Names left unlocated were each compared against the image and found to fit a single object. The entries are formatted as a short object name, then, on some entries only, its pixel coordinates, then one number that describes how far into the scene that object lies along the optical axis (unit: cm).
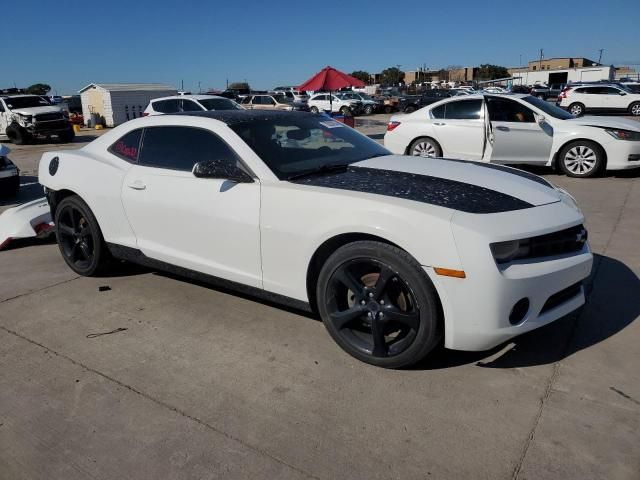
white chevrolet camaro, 273
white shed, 2855
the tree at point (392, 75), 11088
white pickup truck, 1908
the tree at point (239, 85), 8362
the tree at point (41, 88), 8538
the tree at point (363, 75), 11526
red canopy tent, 1802
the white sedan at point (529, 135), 889
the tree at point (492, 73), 10831
